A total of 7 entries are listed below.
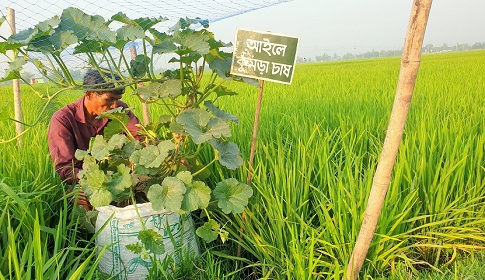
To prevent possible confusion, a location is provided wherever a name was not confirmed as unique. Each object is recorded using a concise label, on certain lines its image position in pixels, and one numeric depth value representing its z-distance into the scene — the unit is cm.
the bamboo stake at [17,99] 268
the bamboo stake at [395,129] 119
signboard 159
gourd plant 142
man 204
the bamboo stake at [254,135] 168
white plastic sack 153
